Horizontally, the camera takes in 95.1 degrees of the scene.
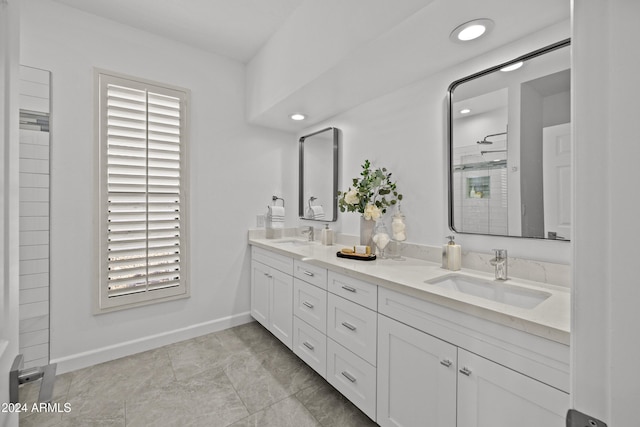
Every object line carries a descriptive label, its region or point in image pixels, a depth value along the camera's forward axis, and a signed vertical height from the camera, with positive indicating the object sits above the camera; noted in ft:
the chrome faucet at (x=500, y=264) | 4.81 -0.82
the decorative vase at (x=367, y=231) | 7.07 -0.42
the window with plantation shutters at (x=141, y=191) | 7.29 +0.58
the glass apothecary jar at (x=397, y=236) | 6.55 -0.49
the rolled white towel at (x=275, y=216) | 9.68 -0.07
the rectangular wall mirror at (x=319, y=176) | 8.88 +1.25
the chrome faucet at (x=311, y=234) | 9.49 -0.65
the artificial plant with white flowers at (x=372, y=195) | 6.94 +0.47
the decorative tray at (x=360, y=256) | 6.34 -0.93
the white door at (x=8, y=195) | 1.86 +0.13
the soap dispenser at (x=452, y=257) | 5.44 -0.80
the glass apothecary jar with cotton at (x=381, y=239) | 6.58 -0.56
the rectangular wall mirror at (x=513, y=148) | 4.50 +1.15
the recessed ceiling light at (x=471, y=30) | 4.47 +2.93
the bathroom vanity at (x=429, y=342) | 3.23 -1.84
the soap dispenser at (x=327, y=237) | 8.57 -0.68
